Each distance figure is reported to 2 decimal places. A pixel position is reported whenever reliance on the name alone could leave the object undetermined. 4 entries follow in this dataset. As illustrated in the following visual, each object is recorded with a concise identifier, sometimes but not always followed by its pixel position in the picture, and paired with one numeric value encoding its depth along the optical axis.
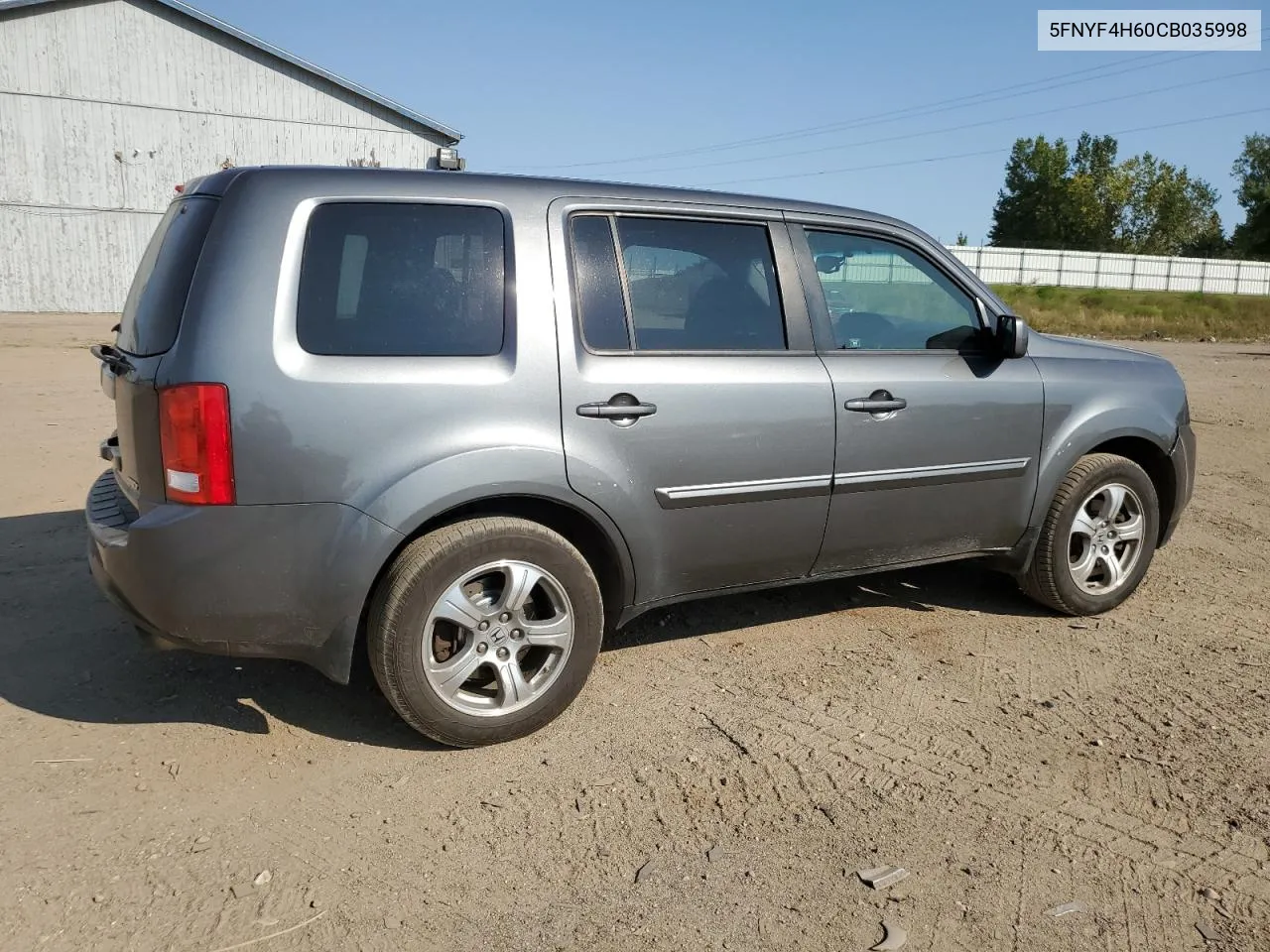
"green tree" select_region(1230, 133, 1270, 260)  64.88
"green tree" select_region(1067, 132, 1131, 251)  73.56
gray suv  3.12
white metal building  23.39
